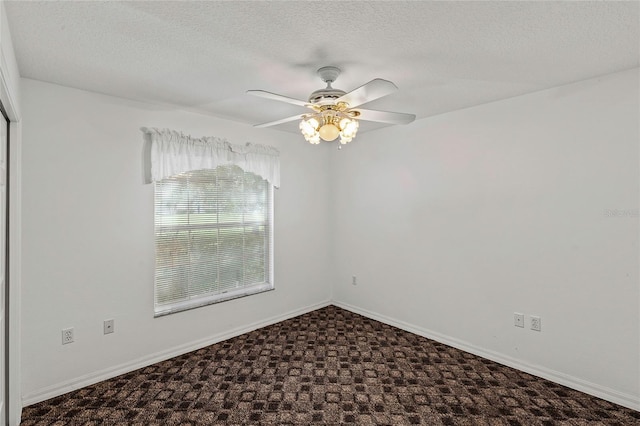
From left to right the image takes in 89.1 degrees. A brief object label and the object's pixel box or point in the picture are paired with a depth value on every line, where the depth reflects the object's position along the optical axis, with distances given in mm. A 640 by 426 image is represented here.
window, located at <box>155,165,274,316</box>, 3182
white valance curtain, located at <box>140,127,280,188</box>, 3006
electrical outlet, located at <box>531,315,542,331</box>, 2766
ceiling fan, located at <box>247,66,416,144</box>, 1927
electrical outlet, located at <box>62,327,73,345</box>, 2539
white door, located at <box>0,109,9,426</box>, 1960
